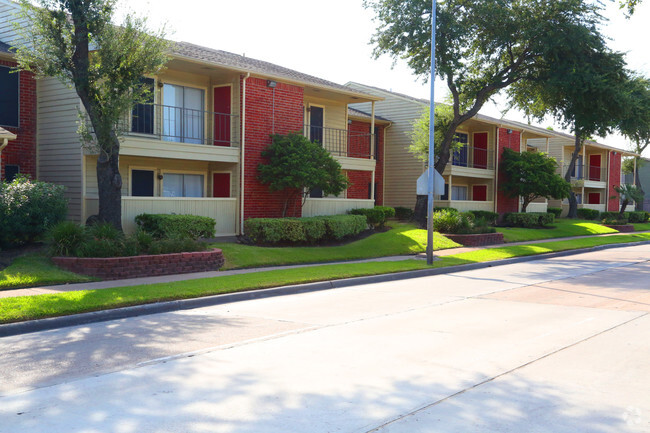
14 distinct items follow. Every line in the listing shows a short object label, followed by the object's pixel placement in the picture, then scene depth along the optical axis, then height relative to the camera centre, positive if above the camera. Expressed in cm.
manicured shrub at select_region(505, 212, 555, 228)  3341 -71
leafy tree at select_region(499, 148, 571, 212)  3303 +162
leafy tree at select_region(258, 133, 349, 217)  1962 +117
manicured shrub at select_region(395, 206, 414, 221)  3105 -45
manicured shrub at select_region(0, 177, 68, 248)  1359 -26
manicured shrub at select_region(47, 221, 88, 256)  1322 -87
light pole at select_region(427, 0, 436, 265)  1689 +86
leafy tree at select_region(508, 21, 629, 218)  2391 +507
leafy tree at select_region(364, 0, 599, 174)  2422 +712
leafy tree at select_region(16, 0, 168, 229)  1360 +330
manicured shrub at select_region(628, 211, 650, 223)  4491 -68
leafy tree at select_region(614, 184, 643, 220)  3944 +96
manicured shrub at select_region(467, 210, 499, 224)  3161 -49
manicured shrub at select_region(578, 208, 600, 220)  4356 -49
